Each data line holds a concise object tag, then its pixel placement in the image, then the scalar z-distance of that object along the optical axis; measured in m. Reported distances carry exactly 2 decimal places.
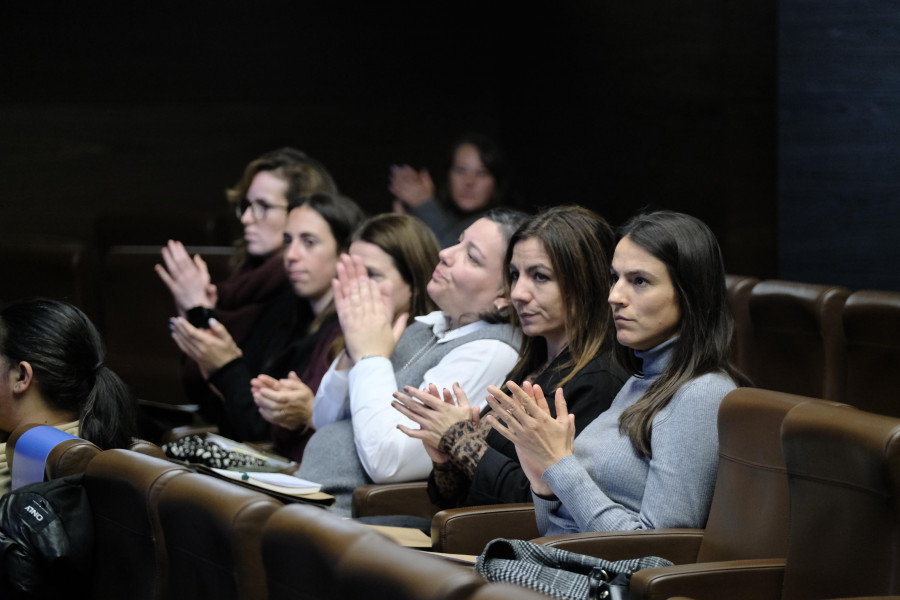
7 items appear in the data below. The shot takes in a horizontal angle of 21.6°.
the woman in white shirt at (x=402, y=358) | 4.58
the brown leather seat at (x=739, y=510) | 3.87
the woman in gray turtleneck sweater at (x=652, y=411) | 4.01
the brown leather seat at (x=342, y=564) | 3.10
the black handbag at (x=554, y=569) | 3.77
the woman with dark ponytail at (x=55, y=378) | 4.22
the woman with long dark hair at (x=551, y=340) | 4.30
